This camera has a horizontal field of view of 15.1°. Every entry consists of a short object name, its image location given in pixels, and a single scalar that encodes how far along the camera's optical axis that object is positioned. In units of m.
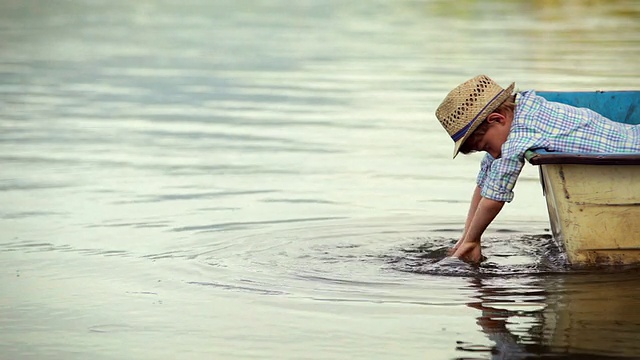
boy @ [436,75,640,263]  11.87
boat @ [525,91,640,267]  11.58
